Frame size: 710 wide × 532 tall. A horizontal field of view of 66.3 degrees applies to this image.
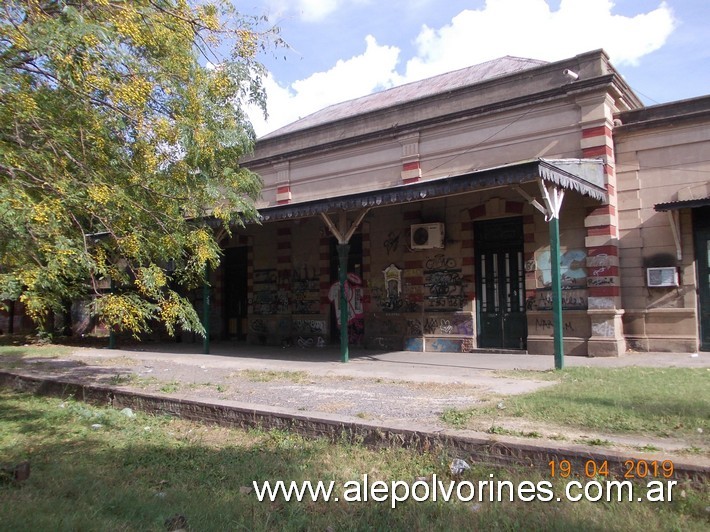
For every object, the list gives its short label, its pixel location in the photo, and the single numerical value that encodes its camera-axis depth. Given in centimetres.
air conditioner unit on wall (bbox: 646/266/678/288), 1096
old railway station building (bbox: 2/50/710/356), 1101
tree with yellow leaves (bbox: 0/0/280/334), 536
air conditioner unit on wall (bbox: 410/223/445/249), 1347
